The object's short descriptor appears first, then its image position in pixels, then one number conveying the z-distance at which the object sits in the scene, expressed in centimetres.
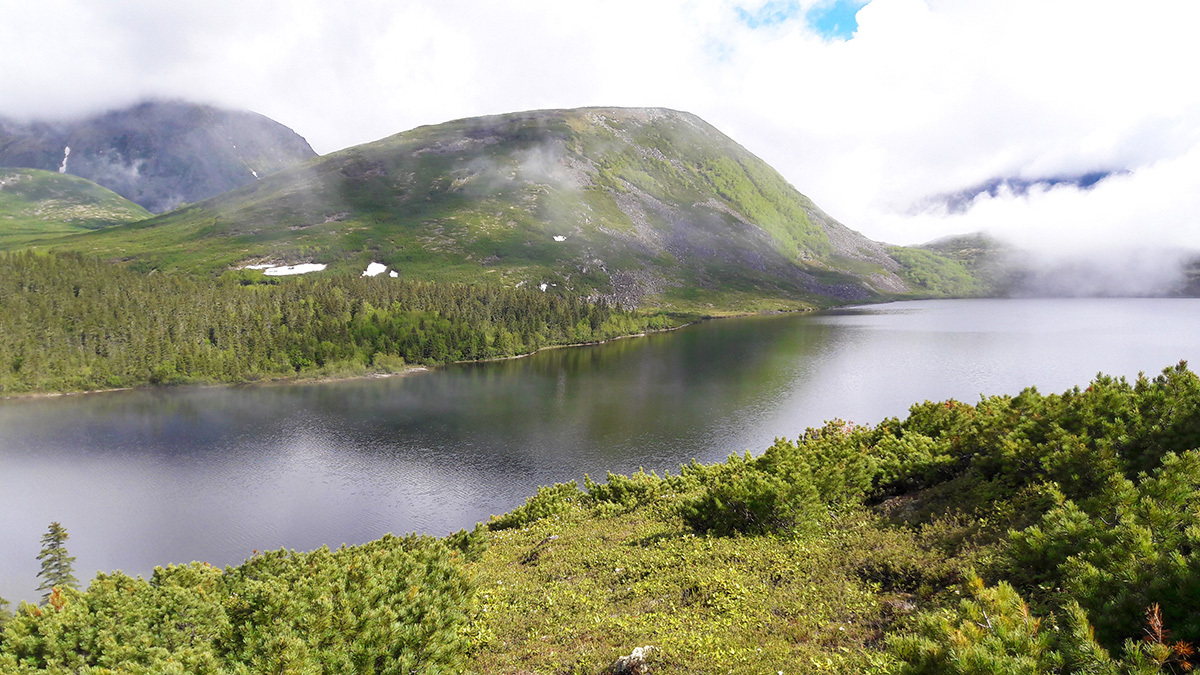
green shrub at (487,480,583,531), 3628
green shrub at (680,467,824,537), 2081
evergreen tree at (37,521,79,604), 4809
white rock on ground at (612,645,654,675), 1258
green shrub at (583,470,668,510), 3434
